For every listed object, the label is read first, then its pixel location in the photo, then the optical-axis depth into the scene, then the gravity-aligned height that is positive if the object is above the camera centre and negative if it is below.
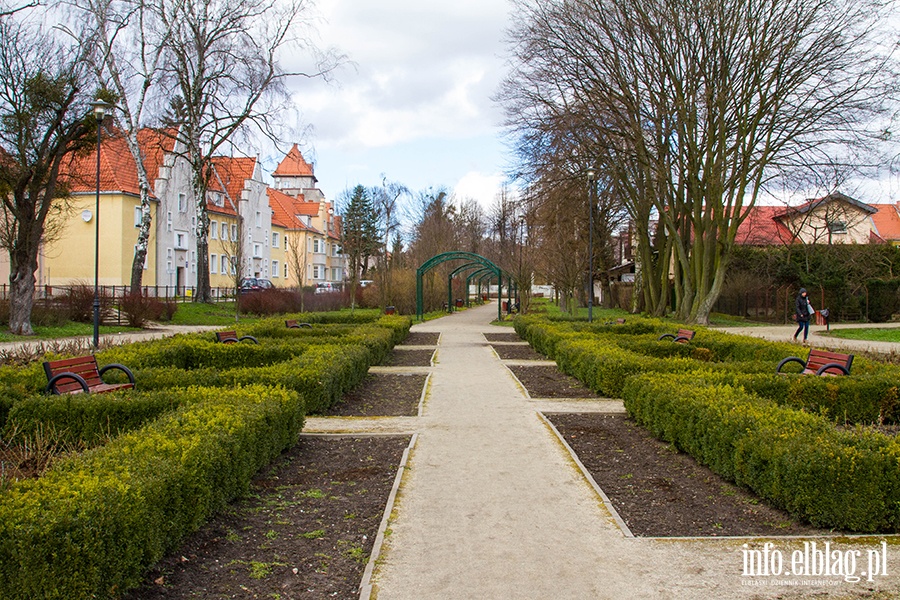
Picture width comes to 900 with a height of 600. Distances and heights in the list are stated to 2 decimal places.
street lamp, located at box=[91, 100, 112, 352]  15.48 +3.89
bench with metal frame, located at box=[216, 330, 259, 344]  14.15 -0.84
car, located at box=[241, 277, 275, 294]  46.35 +0.83
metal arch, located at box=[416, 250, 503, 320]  32.50 +1.62
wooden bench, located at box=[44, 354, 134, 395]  8.22 -0.97
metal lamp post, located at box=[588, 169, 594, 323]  23.74 +1.31
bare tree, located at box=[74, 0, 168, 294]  25.84 +8.44
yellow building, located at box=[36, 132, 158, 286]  40.03 +3.00
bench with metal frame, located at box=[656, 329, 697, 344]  15.16 -0.80
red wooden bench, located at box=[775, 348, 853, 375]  10.25 -0.93
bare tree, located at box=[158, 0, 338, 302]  29.58 +9.17
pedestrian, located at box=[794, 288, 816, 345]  21.77 -0.33
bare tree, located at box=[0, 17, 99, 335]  19.17 +4.46
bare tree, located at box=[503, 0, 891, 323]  23.86 +7.30
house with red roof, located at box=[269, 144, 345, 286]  70.06 +8.04
